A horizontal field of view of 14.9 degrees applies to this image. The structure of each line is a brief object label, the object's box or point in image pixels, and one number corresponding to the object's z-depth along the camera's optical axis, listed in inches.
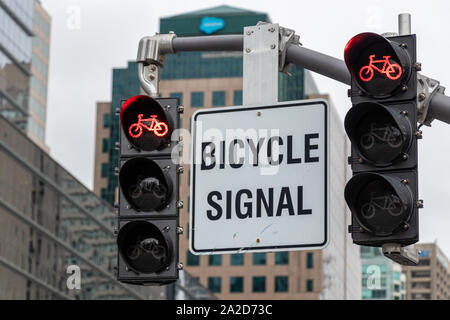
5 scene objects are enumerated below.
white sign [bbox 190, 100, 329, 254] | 492.1
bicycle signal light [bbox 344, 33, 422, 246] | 445.0
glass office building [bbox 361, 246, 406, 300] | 7163.9
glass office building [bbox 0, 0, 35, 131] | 5079.1
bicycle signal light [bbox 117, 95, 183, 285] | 510.7
